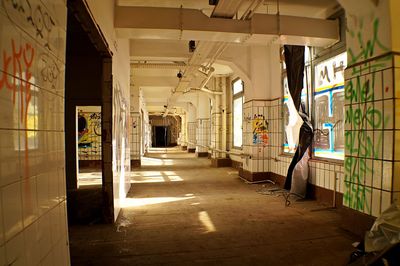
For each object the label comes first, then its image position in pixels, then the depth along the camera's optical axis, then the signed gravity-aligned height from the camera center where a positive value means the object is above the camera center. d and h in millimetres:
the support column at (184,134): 19672 -390
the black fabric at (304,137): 4805 -164
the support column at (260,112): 6379 +372
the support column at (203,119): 12781 +424
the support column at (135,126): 9320 +90
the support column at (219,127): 9656 +50
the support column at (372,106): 2645 +219
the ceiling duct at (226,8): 3028 +1410
